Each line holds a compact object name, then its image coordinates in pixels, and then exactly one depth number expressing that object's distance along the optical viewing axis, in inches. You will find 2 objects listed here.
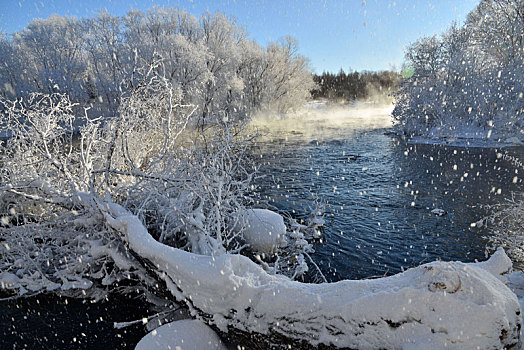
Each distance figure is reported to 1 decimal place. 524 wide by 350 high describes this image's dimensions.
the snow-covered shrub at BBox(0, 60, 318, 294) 247.4
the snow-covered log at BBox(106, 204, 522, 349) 115.0
